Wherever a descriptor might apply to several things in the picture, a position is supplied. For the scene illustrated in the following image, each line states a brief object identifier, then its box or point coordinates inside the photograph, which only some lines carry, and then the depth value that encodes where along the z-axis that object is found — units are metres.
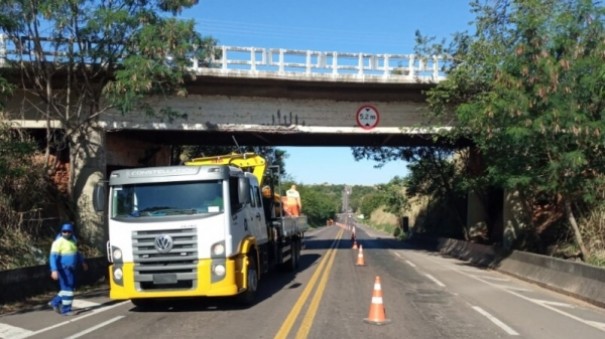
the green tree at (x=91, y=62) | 18.58
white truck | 11.28
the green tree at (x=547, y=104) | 16.56
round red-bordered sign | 25.60
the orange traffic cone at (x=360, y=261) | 23.13
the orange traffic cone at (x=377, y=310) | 10.43
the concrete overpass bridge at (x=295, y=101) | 24.19
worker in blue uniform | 11.77
